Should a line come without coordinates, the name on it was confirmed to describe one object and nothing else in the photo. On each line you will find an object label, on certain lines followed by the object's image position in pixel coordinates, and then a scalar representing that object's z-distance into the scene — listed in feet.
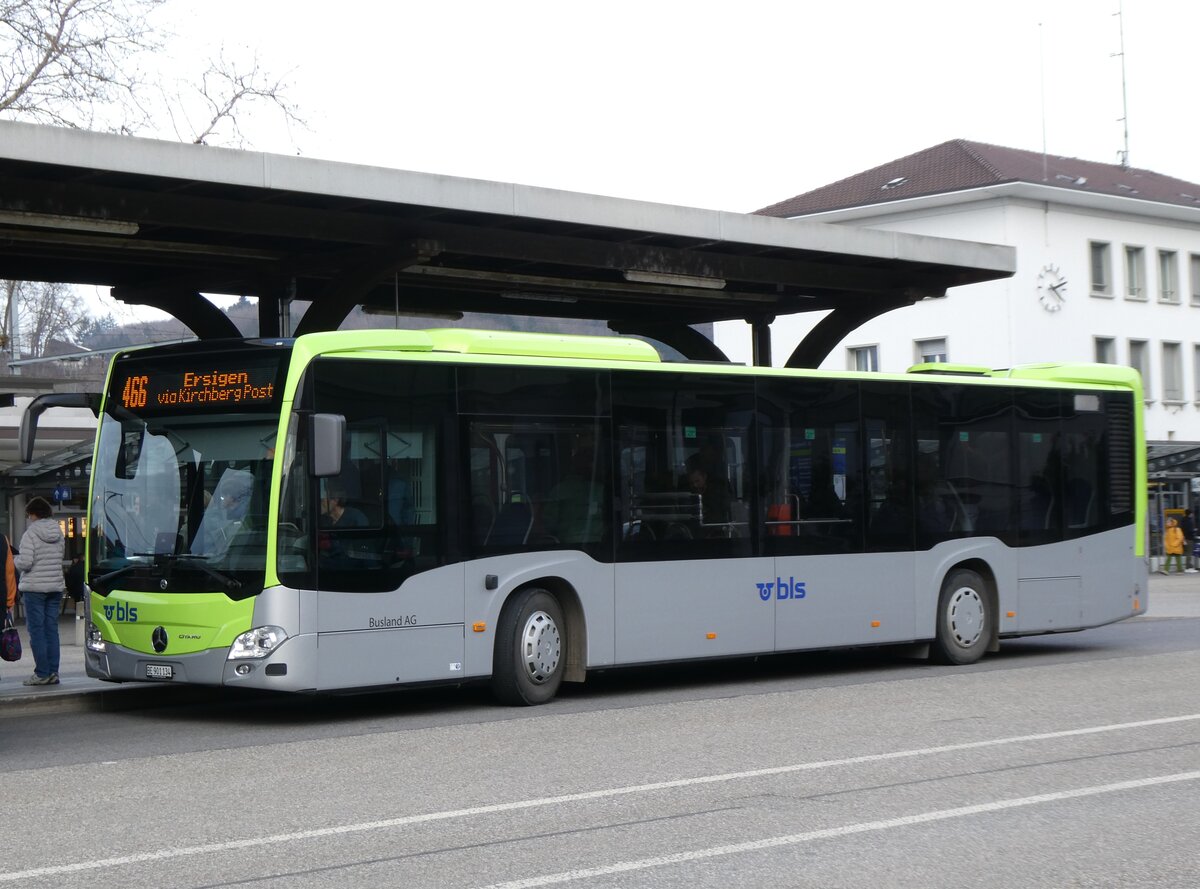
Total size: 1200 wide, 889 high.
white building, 176.04
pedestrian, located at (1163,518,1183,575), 134.21
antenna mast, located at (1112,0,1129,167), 167.06
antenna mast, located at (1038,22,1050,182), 145.68
